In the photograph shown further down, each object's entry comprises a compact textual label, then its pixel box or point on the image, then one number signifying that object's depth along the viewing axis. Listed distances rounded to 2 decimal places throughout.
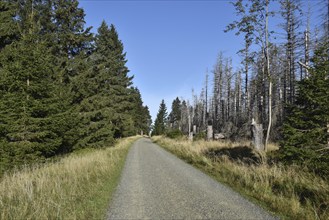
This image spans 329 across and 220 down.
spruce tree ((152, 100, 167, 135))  78.99
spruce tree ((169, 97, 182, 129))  105.74
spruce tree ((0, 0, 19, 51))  17.11
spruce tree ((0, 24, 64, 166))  11.88
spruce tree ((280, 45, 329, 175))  8.06
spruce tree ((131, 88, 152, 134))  69.44
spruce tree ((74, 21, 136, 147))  20.67
